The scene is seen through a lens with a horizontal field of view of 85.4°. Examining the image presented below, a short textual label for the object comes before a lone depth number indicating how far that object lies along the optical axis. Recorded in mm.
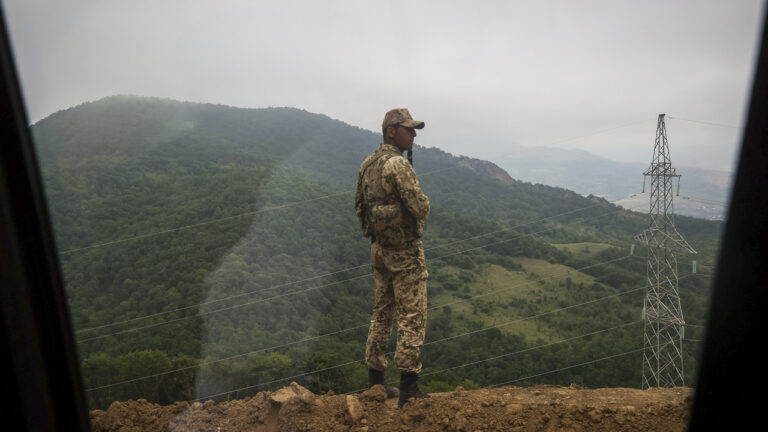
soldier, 3957
